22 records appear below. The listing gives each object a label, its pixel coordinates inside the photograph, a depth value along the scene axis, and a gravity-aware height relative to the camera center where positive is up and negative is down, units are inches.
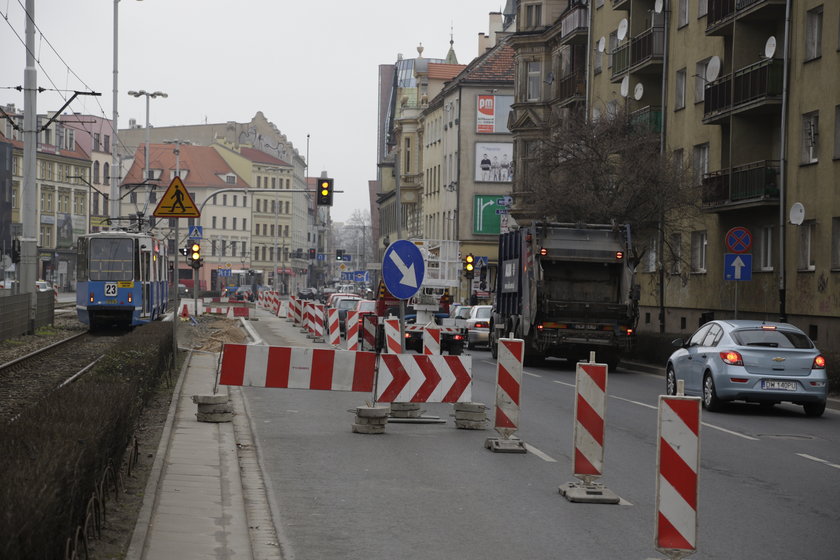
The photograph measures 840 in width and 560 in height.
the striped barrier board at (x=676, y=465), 308.5 -40.4
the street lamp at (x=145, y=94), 3053.6 +434.2
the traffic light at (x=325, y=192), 1651.1 +117.0
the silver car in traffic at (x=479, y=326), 1706.4 -47.2
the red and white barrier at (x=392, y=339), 811.4 -31.8
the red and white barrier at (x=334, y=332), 1490.4 -52.2
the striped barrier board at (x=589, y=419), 432.1 -41.6
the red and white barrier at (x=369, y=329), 920.9 -29.9
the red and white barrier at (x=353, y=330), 1302.9 -42.8
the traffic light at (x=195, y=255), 1754.4 +36.5
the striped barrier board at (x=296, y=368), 602.9 -37.9
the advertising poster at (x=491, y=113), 3393.2 +451.3
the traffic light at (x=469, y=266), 1952.4 +34.2
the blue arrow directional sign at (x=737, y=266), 1075.3 +24.3
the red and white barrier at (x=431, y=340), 733.3 -28.8
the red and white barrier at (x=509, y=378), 543.8 -36.2
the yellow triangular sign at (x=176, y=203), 816.9 +49.0
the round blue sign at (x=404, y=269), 660.1 +9.3
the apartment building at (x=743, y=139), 1310.3 +178.7
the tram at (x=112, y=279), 1676.9 +2.5
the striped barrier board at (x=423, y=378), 605.0 -41.4
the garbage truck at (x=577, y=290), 1170.6 +1.4
